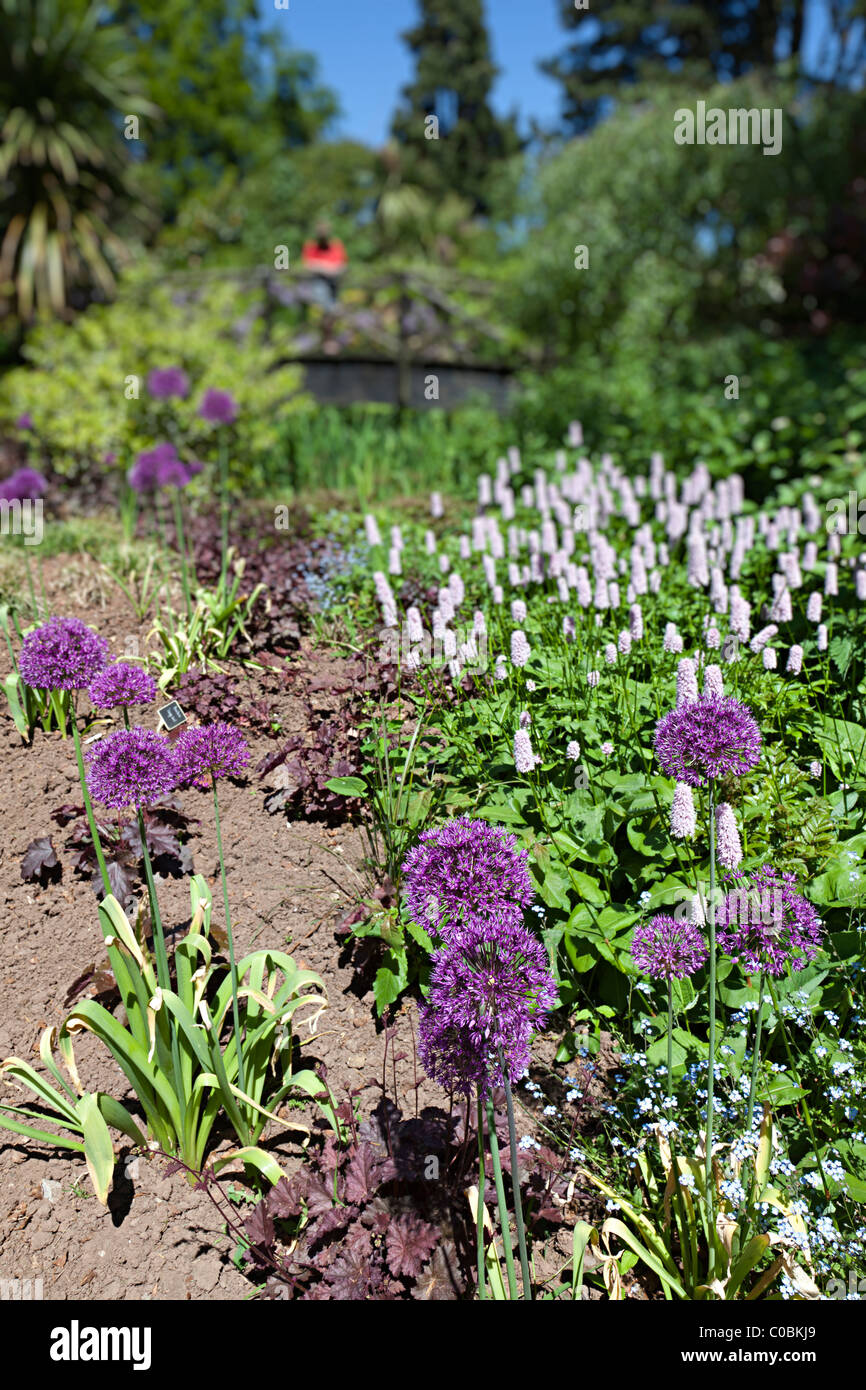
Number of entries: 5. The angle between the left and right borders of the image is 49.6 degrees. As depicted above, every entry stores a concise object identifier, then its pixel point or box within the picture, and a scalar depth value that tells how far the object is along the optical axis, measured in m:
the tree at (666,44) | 24.11
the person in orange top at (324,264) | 11.49
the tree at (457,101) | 36.16
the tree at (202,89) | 26.17
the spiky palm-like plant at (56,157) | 11.59
